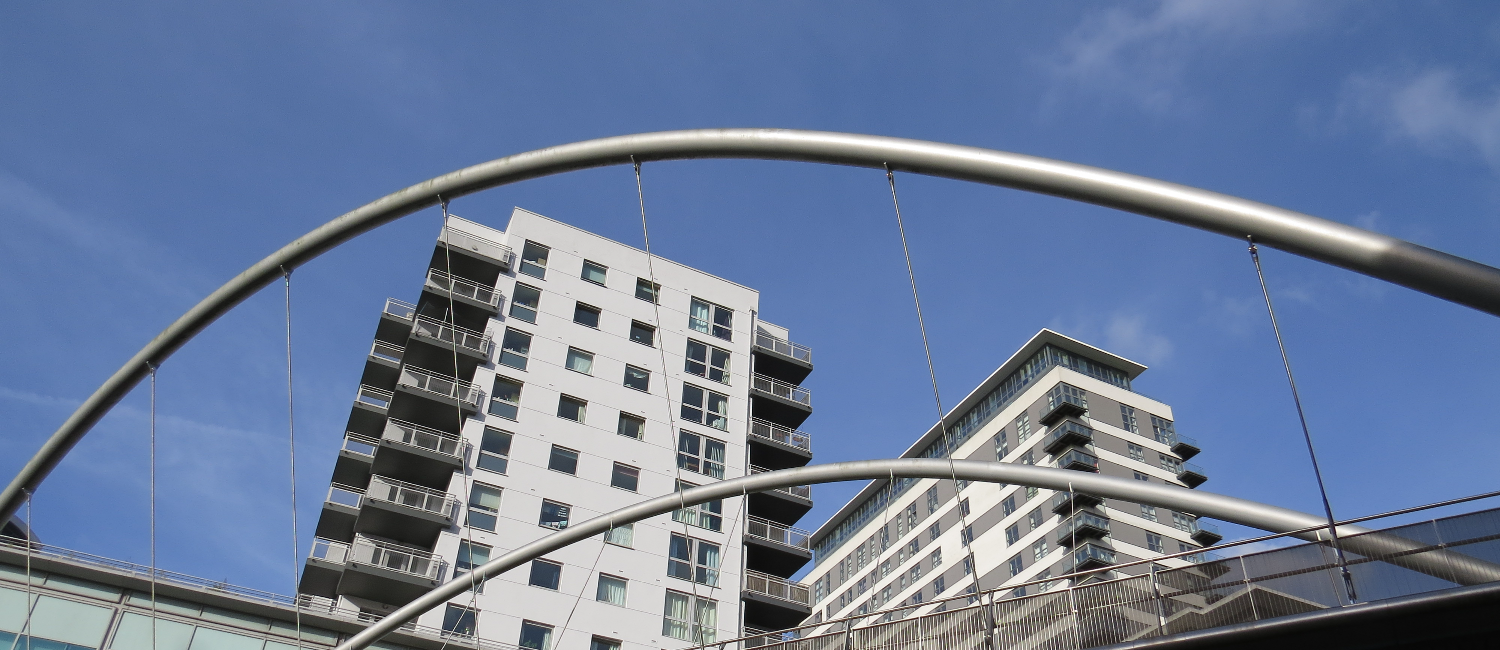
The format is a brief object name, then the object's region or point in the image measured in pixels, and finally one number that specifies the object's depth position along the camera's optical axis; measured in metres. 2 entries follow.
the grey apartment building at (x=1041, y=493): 77.19
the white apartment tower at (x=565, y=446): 40.03
